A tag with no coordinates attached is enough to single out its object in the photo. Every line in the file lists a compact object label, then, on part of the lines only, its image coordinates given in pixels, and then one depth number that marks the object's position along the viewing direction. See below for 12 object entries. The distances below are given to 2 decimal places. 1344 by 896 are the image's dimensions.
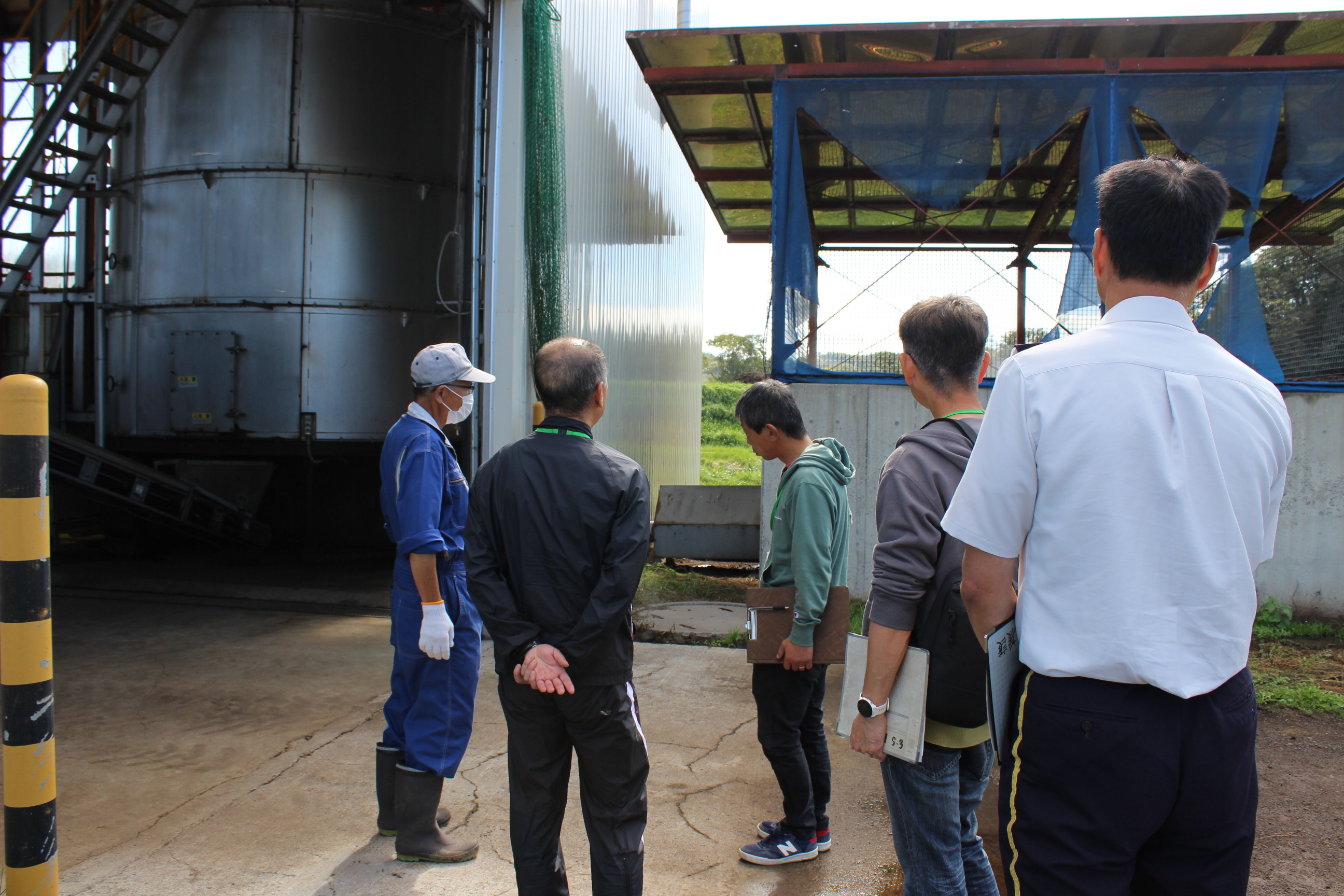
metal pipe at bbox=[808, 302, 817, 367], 7.51
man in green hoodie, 2.86
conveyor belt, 7.58
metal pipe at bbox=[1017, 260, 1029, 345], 8.91
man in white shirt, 1.43
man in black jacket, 2.37
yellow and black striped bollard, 2.07
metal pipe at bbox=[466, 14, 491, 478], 6.38
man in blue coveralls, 3.03
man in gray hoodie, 1.95
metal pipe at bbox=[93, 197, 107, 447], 8.68
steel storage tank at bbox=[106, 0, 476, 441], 8.22
